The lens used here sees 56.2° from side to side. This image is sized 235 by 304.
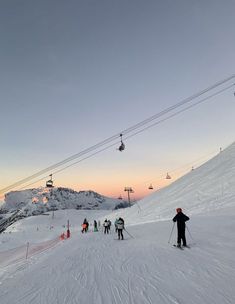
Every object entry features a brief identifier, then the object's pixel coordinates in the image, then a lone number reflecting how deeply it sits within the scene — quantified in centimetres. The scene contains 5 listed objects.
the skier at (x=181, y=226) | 1016
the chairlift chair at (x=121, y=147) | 1446
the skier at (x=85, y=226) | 2760
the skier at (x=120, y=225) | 1588
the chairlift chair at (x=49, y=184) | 1849
